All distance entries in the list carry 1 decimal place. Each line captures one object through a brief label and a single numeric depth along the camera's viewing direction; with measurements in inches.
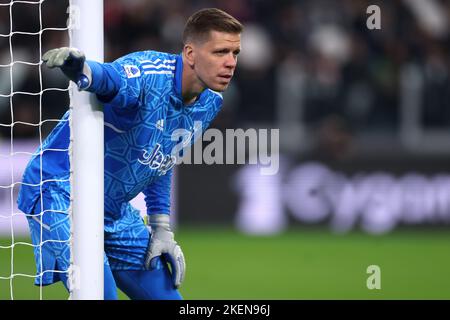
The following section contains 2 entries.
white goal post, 351.6
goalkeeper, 363.9
